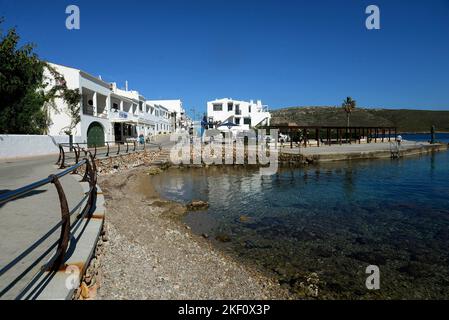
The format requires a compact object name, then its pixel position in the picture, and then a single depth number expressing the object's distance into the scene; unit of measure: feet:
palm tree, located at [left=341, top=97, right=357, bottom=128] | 230.48
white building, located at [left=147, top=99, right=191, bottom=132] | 278.48
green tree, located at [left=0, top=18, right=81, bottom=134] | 67.36
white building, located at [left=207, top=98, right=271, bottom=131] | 221.46
